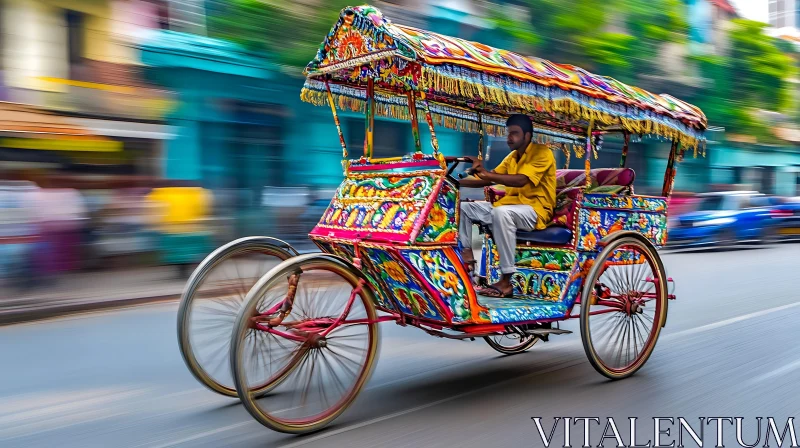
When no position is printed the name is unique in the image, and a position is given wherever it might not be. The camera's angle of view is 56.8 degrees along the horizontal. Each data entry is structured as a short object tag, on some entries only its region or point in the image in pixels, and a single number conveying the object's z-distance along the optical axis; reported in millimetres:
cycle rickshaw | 4227
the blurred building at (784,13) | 46109
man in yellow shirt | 5168
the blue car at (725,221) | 15516
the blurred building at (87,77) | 11013
